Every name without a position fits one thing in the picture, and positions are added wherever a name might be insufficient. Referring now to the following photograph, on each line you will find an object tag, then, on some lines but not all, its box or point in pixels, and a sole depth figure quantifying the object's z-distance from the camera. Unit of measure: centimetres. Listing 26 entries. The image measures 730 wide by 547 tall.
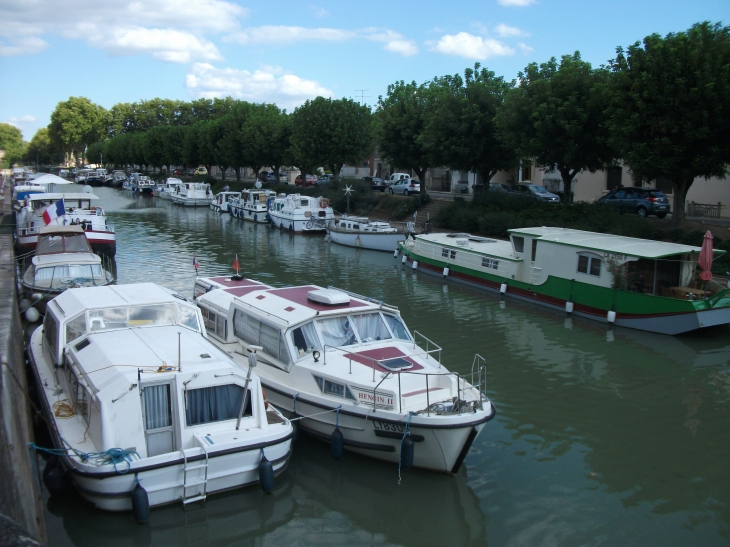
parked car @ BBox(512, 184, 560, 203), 4464
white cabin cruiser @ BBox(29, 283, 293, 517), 943
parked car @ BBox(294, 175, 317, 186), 6931
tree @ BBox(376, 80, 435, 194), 4681
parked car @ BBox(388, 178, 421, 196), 5594
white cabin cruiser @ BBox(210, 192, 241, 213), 6000
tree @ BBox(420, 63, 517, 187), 4012
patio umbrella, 1928
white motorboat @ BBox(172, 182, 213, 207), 6681
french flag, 2681
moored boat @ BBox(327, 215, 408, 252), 3797
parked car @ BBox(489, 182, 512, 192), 4791
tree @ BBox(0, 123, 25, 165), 16549
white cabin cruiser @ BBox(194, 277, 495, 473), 1070
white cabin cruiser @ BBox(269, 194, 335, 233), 4628
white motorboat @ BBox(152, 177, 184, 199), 7340
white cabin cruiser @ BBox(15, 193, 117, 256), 2806
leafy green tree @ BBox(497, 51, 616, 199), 3231
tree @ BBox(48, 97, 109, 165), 14438
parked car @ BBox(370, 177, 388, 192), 6096
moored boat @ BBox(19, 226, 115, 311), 2038
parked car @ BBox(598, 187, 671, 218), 3394
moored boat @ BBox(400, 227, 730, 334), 2003
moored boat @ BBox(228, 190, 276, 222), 5288
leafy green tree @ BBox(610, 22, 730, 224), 2548
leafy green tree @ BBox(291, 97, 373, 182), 5422
